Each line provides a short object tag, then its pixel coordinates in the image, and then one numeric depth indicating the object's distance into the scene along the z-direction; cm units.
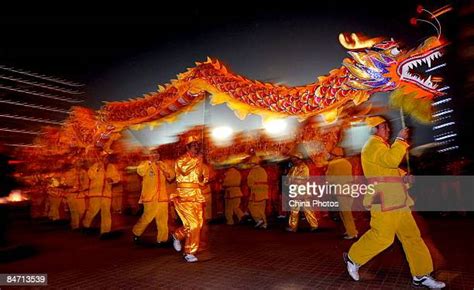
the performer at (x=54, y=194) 1020
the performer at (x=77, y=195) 852
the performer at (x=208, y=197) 917
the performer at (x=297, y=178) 746
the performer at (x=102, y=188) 722
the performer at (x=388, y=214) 338
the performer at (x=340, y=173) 657
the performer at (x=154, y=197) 611
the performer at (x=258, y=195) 845
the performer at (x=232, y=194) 912
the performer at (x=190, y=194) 491
